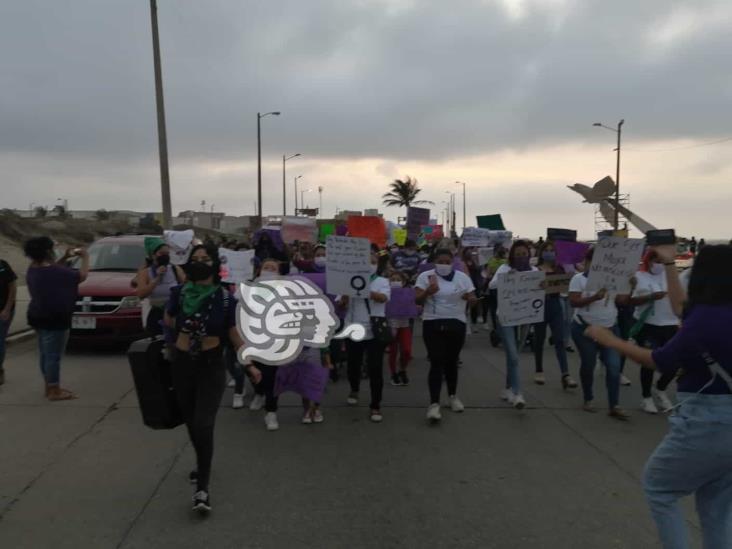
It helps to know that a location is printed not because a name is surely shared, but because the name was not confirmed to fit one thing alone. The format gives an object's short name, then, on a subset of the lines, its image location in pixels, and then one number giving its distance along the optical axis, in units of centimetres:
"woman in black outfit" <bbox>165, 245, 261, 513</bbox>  400
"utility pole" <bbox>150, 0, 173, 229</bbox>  1545
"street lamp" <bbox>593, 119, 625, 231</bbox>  4235
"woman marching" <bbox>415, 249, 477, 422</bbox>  618
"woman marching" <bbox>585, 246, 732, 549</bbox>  254
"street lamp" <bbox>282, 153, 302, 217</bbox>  4956
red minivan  916
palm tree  6844
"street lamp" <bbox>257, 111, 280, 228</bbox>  3416
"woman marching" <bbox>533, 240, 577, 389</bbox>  764
